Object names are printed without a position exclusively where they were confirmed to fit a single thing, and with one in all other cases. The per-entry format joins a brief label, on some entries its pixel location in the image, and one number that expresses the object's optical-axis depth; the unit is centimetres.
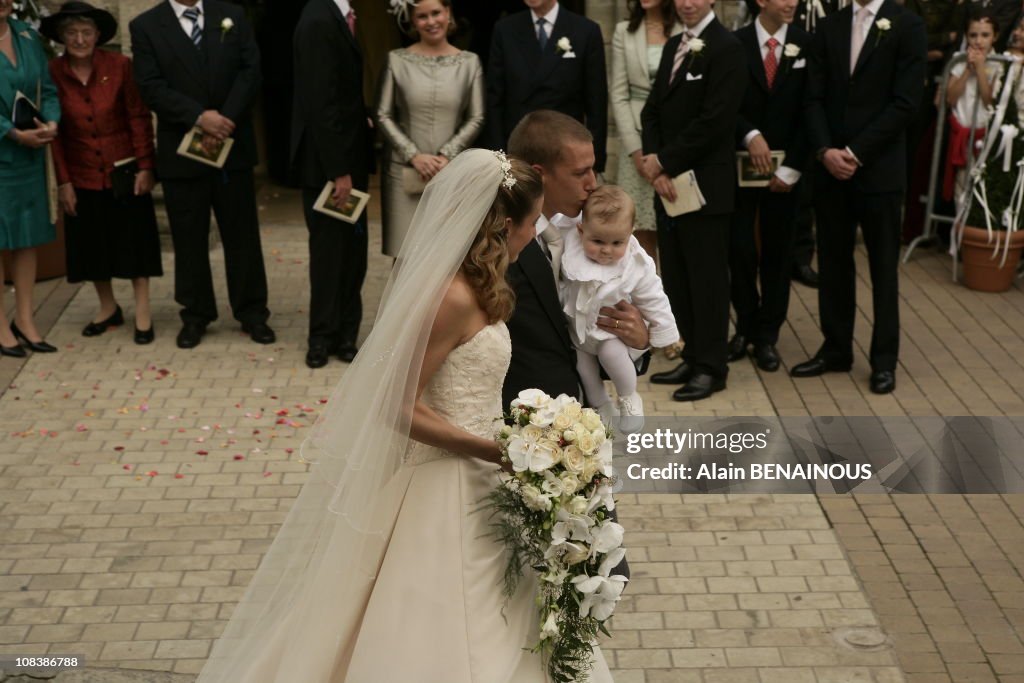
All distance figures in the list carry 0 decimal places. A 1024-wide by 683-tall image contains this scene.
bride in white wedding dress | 418
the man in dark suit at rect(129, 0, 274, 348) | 882
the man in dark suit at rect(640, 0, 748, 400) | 801
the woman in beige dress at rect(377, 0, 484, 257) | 855
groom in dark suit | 462
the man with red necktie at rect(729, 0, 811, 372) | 848
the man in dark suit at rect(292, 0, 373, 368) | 848
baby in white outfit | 507
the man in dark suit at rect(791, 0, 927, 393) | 807
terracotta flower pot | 1020
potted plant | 1005
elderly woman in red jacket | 893
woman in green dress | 870
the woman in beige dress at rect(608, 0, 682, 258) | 877
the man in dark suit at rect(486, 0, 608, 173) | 874
